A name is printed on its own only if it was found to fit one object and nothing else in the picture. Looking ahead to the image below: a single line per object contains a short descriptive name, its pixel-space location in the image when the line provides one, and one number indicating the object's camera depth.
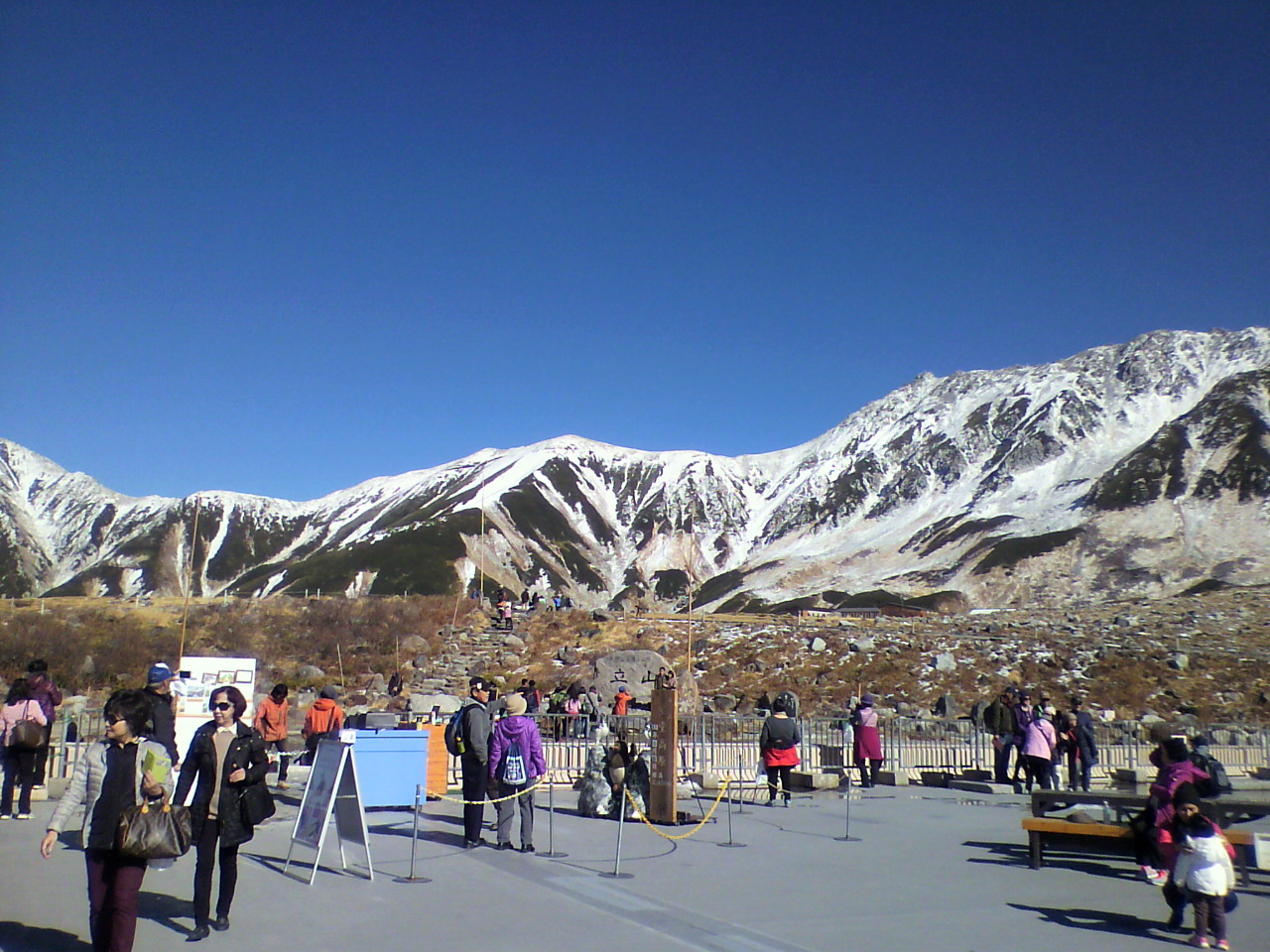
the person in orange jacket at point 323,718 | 14.27
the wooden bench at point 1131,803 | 9.31
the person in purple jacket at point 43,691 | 11.28
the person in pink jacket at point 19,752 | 11.03
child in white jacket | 6.63
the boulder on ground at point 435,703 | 24.73
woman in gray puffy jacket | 5.54
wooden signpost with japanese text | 12.16
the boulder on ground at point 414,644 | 39.06
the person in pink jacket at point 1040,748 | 15.72
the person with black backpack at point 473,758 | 10.48
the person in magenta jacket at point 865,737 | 16.62
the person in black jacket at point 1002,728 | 18.53
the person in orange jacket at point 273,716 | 13.84
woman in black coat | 6.58
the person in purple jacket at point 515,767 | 10.38
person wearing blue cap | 9.52
